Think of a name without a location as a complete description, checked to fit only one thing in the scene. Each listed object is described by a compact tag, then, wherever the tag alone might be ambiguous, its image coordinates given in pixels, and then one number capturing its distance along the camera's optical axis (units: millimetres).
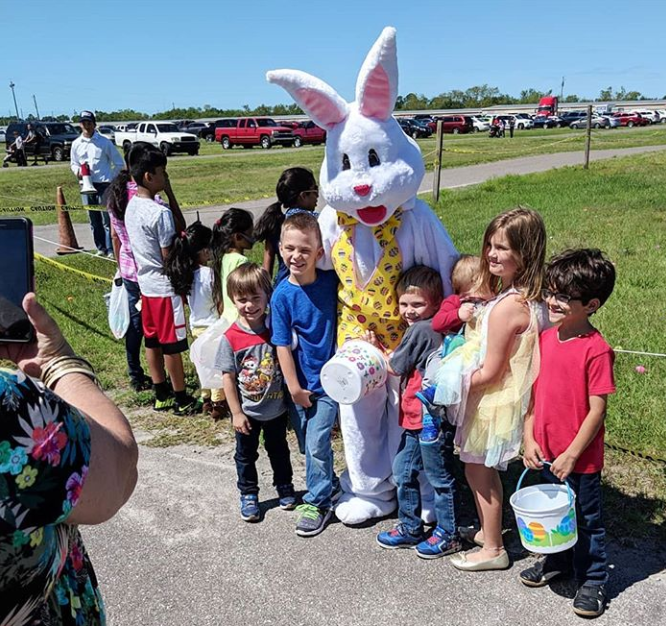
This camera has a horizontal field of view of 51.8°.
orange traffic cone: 11211
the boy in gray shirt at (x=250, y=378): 3656
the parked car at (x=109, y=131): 38550
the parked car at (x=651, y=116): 52406
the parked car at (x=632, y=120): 51188
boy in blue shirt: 3537
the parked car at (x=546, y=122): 51562
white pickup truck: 33250
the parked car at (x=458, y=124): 46438
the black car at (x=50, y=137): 31609
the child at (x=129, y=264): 5355
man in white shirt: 10195
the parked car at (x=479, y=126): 48281
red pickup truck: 36031
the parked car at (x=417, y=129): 37562
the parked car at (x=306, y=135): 36062
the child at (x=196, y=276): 4727
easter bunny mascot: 3312
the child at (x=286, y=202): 4492
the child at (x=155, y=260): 4688
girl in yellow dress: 2895
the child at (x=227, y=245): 4520
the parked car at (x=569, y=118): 51000
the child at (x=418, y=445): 3250
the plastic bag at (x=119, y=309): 5434
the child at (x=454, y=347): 2998
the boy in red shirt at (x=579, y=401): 2721
